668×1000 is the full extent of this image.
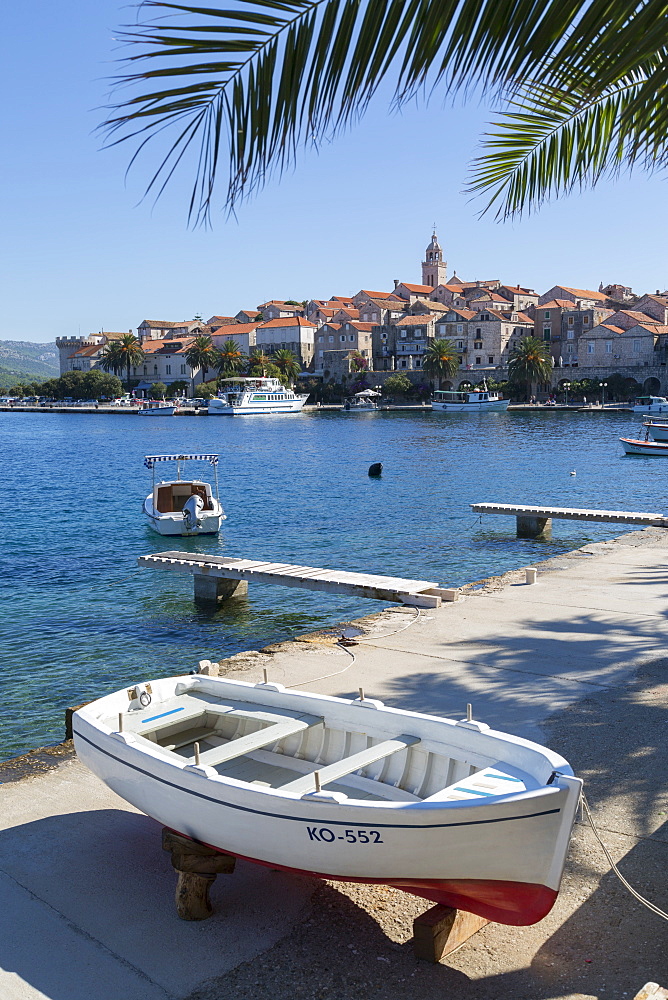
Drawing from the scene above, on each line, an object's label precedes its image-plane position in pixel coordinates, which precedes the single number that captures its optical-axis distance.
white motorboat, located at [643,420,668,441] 57.94
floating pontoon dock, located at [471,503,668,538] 22.11
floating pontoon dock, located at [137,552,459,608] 14.62
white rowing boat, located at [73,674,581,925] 4.85
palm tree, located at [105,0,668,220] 2.54
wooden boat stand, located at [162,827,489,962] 5.25
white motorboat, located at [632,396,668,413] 101.75
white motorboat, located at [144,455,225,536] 29.17
